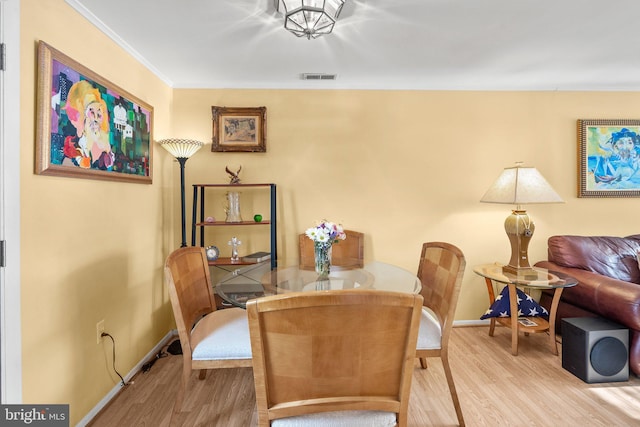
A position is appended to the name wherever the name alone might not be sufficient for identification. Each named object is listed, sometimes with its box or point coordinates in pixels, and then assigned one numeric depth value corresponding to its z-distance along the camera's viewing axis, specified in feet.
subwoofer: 6.75
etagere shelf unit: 8.61
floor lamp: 8.32
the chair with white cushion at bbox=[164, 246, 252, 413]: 5.13
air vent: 8.95
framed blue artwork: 9.80
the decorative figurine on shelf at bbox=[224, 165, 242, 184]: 9.24
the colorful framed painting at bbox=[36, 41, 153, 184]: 4.79
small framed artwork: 9.48
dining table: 5.73
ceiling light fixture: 5.15
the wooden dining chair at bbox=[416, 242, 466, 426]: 5.47
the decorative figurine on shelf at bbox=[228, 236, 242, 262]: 8.88
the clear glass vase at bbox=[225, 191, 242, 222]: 9.00
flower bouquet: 6.12
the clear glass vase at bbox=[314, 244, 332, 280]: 6.31
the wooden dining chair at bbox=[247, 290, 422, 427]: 2.97
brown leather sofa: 6.86
